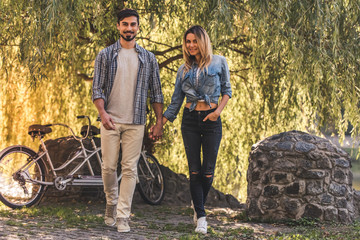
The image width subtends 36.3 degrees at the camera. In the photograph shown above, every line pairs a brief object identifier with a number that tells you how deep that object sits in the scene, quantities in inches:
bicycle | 238.4
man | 184.2
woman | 185.0
